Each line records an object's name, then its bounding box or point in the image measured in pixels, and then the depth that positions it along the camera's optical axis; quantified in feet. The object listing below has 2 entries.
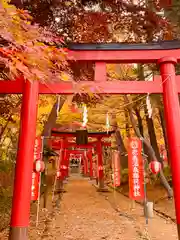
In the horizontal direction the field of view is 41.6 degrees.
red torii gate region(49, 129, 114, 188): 52.60
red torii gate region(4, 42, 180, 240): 17.65
